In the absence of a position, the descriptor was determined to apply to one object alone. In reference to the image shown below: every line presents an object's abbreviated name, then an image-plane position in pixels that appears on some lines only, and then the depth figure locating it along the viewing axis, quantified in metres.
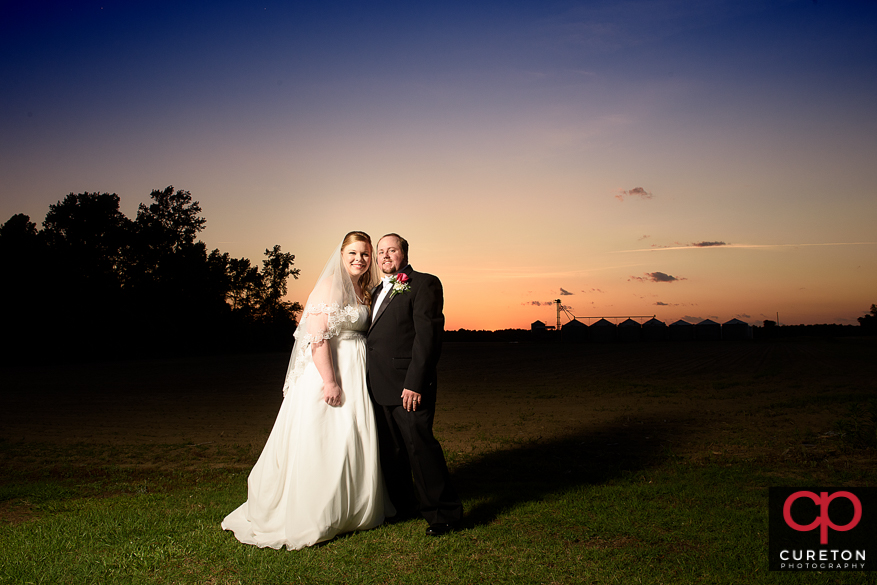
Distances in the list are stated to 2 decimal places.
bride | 4.39
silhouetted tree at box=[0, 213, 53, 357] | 32.06
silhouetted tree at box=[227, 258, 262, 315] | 49.41
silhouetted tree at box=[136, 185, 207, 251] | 41.20
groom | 4.45
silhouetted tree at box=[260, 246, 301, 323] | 53.41
